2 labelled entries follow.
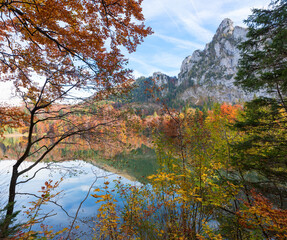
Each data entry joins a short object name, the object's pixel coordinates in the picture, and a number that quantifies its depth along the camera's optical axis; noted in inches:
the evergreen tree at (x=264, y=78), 179.6
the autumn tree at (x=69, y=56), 133.9
